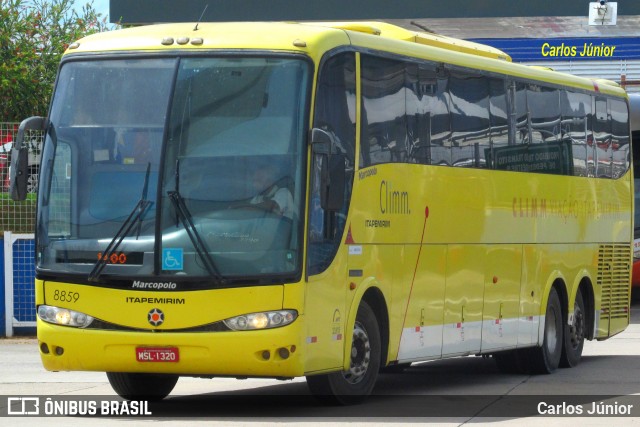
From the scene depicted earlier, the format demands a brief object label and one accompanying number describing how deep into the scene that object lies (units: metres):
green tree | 29.72
